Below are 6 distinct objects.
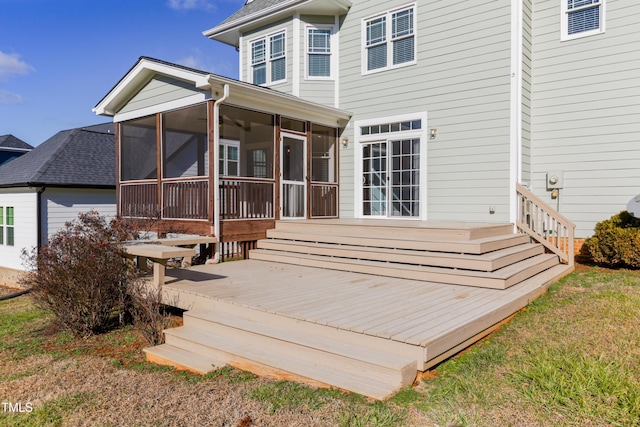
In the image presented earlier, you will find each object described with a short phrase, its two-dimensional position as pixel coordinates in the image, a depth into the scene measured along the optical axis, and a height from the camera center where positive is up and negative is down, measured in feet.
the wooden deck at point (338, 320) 11.03 -3.79
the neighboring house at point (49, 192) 40.34 +0.77
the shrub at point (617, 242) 23.86 -2.36
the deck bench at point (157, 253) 17.47 -2.23
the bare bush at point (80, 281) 16.57 -3.27
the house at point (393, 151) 18.60 +3.50
